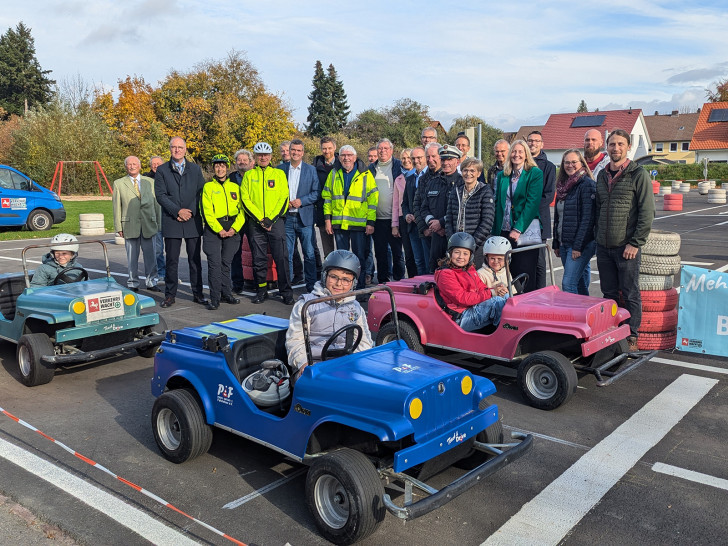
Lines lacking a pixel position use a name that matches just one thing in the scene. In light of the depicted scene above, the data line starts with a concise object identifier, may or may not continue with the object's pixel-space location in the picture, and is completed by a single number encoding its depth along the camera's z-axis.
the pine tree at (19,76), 64.00
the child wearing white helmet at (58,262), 7.11
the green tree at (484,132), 70.99
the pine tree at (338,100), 74.62
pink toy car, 5.54
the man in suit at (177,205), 9.38
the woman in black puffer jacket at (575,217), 7.30
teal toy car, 6.26
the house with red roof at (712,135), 64.81
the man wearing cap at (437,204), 8.30
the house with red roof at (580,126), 65.69
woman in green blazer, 7.59
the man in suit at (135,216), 10.41
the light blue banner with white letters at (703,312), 6.88
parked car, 20.05
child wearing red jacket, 6.15
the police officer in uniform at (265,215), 9.55
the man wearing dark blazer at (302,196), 10.10
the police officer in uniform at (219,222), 9.24
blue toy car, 3.49
